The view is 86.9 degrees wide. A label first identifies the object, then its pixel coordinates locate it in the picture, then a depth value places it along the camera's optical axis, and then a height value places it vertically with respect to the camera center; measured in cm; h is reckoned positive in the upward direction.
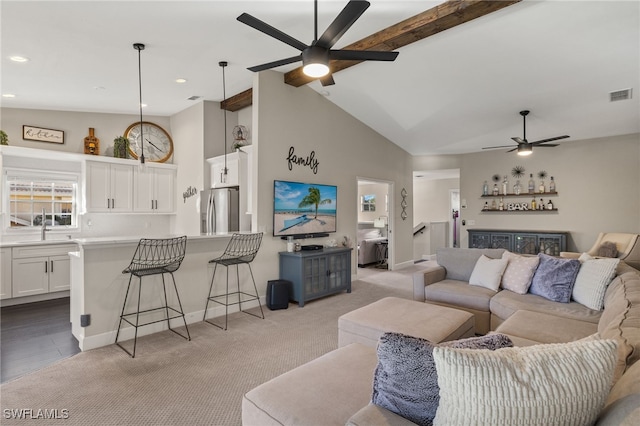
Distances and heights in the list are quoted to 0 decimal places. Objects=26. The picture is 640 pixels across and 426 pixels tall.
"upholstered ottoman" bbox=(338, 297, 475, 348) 251 -87
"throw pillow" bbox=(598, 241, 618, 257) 503 -58
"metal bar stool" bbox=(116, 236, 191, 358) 332 -54
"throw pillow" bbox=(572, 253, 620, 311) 290 -62
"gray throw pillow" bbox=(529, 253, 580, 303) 316 -65
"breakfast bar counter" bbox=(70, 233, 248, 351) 323 -78
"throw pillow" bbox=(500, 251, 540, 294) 346 -65
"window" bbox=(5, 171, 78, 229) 512 +20
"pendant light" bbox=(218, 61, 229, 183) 437 +153
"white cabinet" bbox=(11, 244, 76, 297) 462 -81
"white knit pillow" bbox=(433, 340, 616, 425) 92 -49
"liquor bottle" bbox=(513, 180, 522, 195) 707 +49
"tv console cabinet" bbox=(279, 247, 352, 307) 477 -90
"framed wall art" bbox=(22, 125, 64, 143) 506 +120
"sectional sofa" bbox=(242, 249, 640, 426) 99 -84
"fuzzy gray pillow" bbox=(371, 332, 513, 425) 111 -56
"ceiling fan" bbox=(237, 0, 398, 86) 229 +126
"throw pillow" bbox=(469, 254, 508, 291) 367 -68
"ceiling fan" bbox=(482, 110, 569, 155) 529 +104
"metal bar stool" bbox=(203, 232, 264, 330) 412 -58
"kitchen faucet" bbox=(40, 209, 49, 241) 512 -21
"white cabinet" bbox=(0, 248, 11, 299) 450 -81
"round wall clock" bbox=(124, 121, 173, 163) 610 +131
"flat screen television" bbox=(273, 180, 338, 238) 502 +4
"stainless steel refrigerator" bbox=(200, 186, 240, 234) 518 +3
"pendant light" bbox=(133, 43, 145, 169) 354 +174
